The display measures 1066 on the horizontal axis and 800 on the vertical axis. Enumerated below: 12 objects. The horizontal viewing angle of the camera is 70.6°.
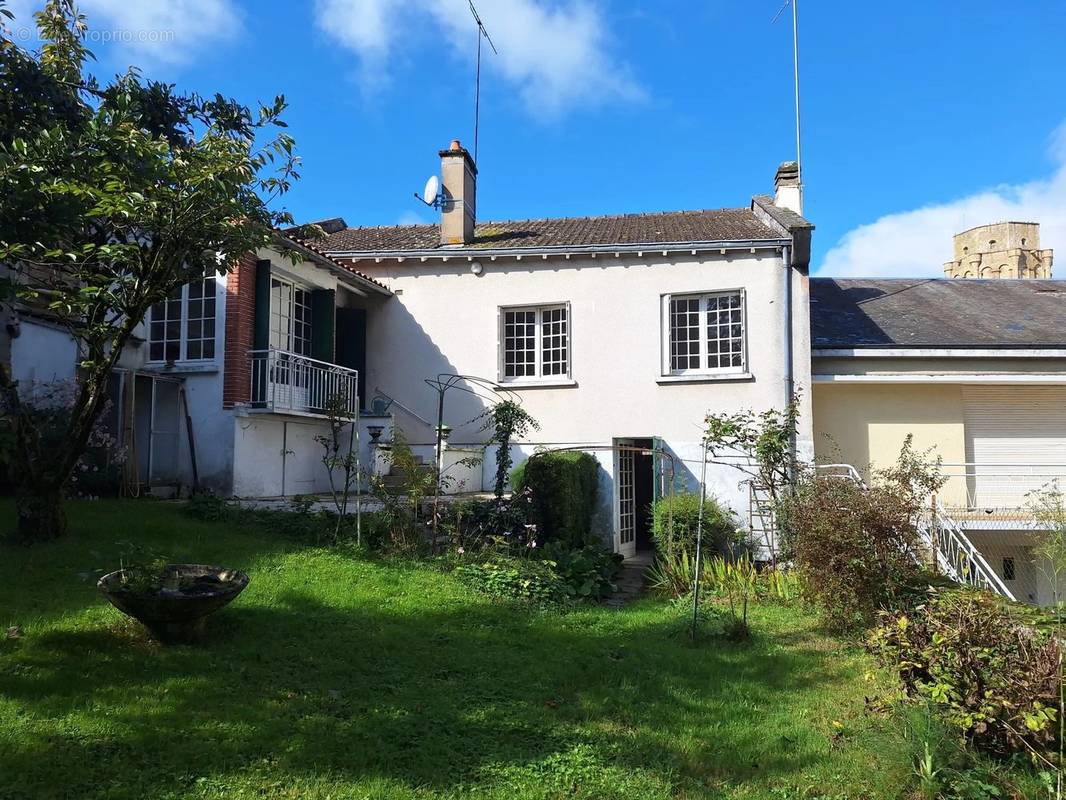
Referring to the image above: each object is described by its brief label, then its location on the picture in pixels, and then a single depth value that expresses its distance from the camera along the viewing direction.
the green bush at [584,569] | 9.26
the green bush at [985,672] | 4.30
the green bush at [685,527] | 10.92
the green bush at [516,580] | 8.47
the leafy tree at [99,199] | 5.91
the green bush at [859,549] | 7.30
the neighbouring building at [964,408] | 13.55
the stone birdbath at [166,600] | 5.52
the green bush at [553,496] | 10.92
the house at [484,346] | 11.34
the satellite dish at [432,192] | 15.50
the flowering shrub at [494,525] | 9.80
